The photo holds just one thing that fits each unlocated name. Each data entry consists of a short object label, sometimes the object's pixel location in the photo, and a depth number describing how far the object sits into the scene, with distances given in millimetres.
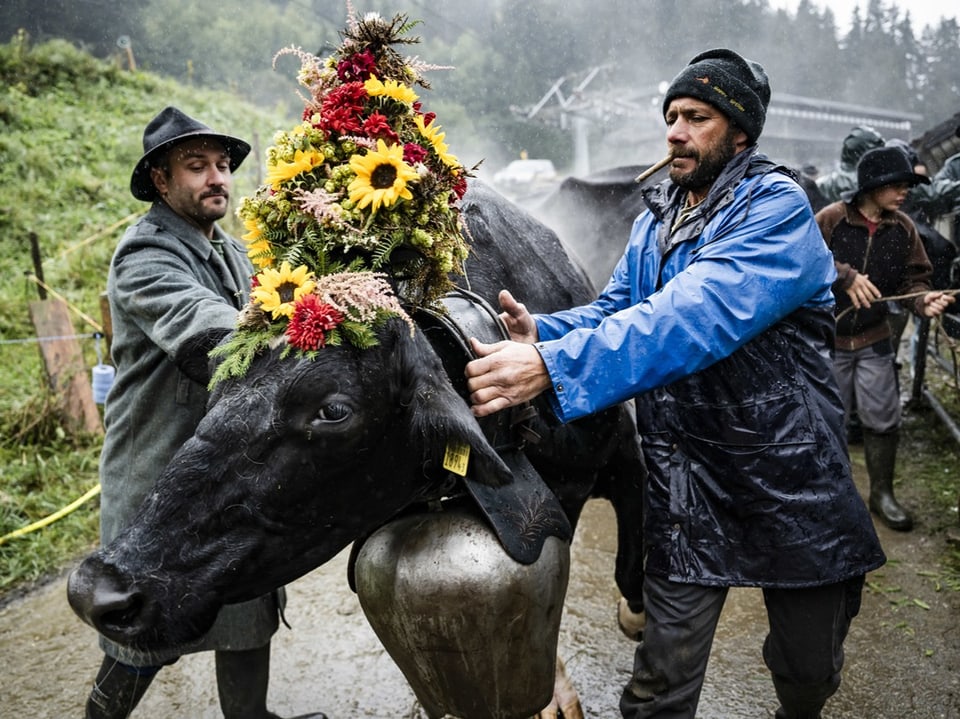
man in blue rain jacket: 1984
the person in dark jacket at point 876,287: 4752
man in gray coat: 2561
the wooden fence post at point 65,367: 5992
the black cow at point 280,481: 1560
